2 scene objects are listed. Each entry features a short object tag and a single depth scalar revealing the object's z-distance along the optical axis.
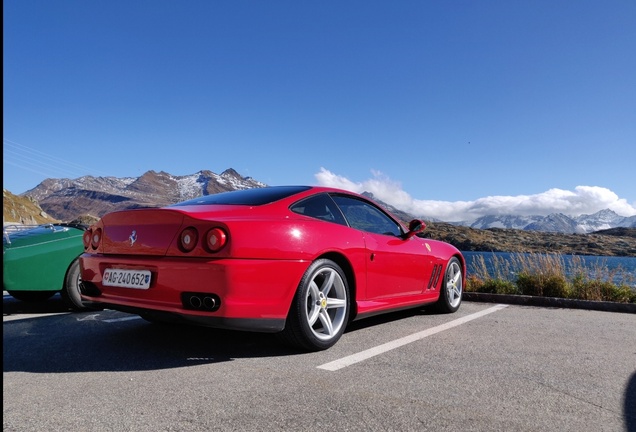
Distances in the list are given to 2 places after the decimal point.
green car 4.80
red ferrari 2.92
